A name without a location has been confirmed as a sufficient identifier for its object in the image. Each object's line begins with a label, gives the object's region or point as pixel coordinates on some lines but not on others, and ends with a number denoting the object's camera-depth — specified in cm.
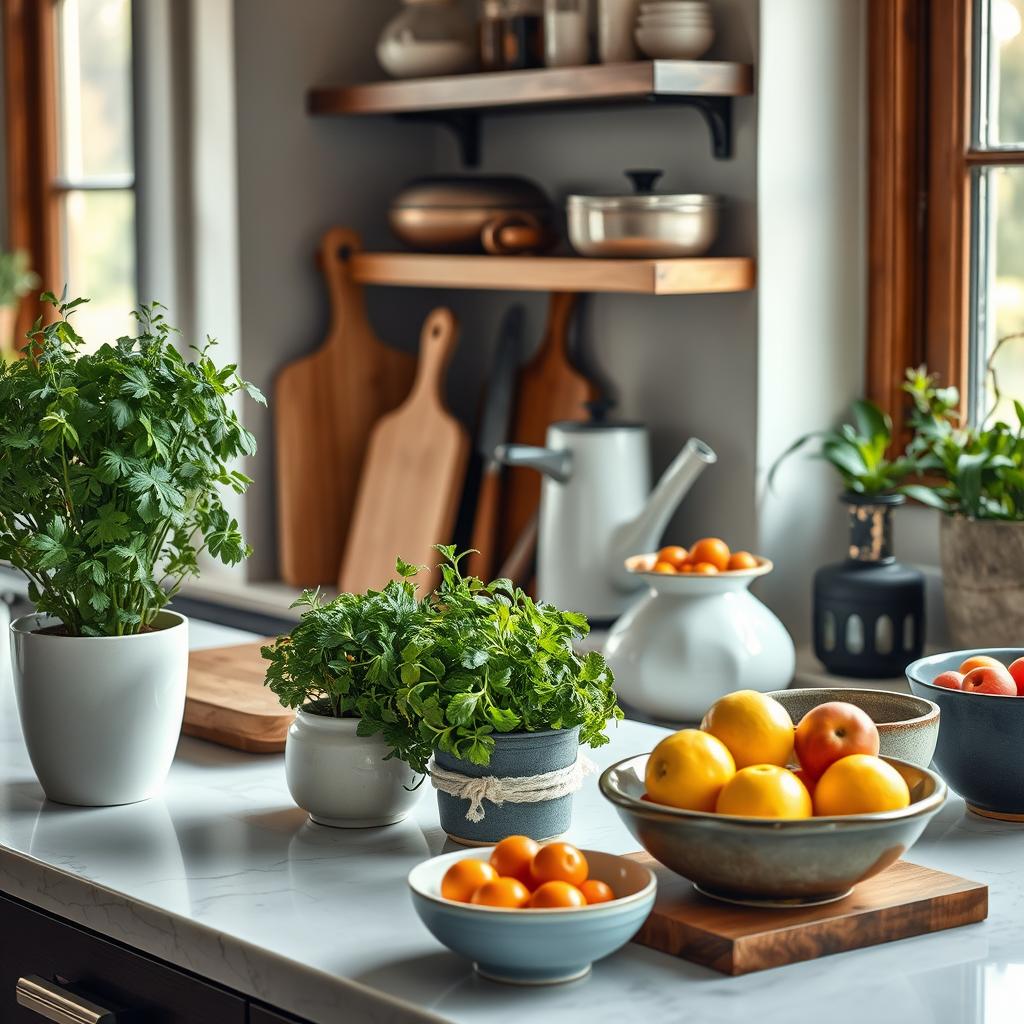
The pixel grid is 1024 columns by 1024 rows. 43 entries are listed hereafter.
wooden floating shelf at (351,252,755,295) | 345
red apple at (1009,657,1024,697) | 248
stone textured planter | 327
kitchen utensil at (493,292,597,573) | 395
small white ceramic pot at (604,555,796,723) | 310
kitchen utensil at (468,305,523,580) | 400
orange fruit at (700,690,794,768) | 225
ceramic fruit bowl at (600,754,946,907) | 211
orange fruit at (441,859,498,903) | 209
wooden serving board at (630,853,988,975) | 212
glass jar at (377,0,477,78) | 400
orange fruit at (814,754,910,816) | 216
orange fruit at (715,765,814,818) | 214
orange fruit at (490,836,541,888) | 212
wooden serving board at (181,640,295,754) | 269
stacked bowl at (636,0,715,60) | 348
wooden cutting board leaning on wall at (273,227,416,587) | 434
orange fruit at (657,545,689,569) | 316
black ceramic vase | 335
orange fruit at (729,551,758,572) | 312
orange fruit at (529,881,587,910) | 206
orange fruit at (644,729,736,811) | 218
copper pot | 387
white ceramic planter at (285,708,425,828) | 240
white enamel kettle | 360
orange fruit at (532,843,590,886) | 210
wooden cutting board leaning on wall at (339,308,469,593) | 406
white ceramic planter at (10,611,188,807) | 245
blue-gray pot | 232
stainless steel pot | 347
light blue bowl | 205
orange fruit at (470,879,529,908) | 207
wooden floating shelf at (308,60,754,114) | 342
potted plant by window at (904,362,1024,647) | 328
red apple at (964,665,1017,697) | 246
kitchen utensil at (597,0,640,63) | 354
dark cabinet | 223
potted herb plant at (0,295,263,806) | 239
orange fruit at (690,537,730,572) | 313
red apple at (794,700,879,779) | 224
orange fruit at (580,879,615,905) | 209
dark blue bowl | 243
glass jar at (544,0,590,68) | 362
